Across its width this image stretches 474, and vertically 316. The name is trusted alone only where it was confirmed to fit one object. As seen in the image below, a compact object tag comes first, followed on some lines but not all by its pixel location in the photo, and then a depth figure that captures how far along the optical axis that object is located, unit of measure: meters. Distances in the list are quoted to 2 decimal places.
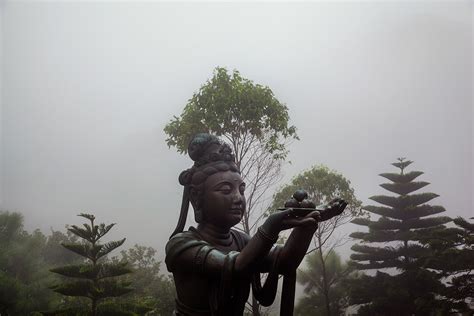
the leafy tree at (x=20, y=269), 13.66
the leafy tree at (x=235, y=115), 11.92
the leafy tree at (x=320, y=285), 18.72
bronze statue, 2.67
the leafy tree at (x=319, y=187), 14.36
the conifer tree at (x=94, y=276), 11.13
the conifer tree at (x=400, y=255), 15.98
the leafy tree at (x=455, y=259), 14.49
